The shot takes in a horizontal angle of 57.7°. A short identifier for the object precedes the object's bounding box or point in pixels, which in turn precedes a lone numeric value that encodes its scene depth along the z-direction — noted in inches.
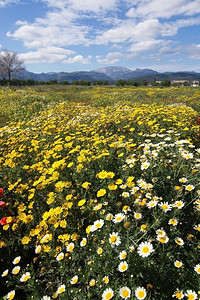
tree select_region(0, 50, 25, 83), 1642.5
